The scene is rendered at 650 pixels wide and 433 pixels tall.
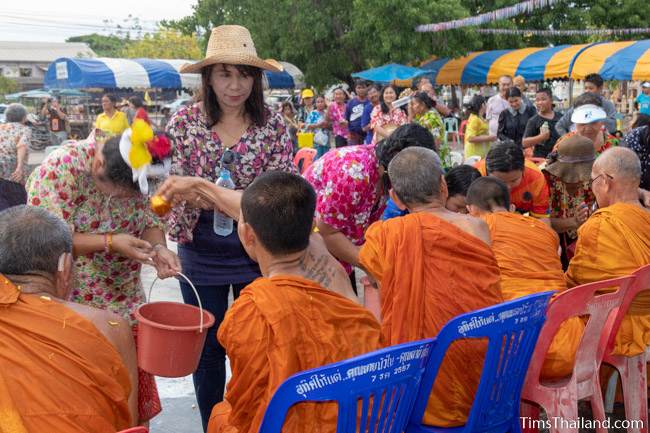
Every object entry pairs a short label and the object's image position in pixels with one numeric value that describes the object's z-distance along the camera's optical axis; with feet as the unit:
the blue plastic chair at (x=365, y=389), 5.65
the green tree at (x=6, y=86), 160.56
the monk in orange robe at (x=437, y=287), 8.22
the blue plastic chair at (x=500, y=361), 7.26
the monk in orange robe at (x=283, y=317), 6.26
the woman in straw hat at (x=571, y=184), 14.64
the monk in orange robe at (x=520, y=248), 10.77
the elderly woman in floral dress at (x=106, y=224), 8.70
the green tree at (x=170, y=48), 162.81
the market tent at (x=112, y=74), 55.98
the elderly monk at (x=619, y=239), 10.81
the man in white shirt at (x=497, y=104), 34.47
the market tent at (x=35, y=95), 109.80
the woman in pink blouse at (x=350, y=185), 9.95
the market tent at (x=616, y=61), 45.60
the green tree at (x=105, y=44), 249.55
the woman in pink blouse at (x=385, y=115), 29.55
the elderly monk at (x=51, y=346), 5.66
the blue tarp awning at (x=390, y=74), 53.98
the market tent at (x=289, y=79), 62.54
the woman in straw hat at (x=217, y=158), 9.70
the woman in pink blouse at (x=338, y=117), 40.55
